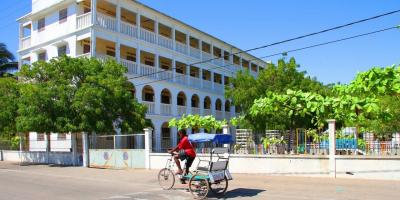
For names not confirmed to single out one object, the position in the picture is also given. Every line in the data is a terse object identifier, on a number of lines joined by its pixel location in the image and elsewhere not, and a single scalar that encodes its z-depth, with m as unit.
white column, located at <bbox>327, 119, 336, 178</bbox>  16.23
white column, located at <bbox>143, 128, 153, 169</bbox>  21.83
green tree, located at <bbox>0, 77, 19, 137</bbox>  26.52
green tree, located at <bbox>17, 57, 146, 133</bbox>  23.80
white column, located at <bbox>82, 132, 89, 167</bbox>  25.11
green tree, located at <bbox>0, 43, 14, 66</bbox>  40.94
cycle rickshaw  11.82
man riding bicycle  12.72
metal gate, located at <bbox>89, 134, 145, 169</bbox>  22.56
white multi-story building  29.45
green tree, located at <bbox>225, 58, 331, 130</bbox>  29.75
